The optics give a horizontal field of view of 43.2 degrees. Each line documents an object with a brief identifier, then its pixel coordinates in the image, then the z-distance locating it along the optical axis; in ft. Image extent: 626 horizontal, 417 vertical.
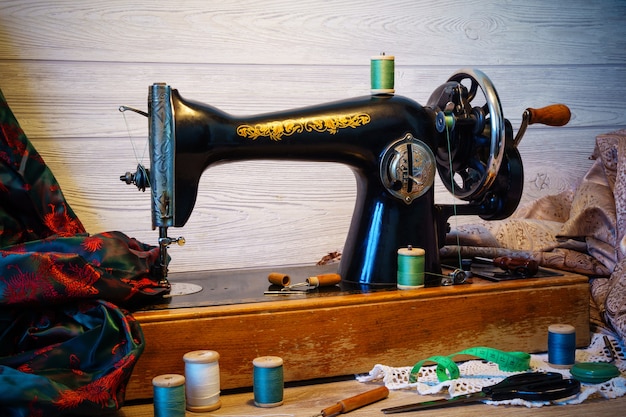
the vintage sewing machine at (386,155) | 4.15
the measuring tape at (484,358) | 4.00
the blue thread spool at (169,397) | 3.42
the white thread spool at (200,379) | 3.64
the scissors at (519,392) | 3.69
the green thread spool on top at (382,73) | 4.55
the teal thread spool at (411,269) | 4.39
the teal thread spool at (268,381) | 3.67
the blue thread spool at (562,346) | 4.25
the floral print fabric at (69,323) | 3.16
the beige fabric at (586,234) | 5.20
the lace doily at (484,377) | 3.84
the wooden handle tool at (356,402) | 3.61
